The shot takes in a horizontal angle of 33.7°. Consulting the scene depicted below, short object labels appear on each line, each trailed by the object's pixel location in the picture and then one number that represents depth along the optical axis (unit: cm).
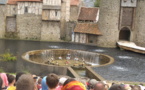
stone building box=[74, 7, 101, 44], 3097
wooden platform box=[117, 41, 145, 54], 2581
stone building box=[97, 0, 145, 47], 2964
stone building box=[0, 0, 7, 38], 3369
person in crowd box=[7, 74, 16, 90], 622
